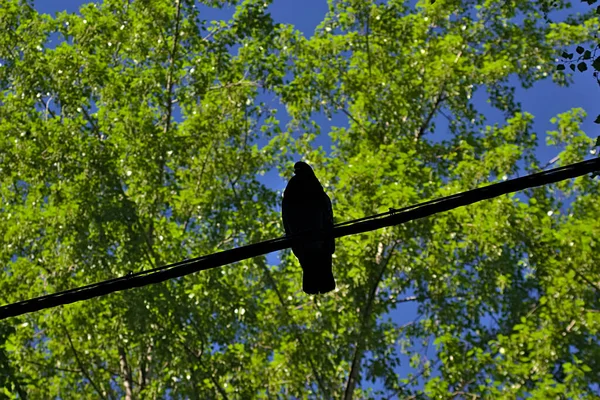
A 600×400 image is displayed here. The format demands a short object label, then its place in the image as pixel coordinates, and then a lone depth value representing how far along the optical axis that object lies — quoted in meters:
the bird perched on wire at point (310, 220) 10.71
